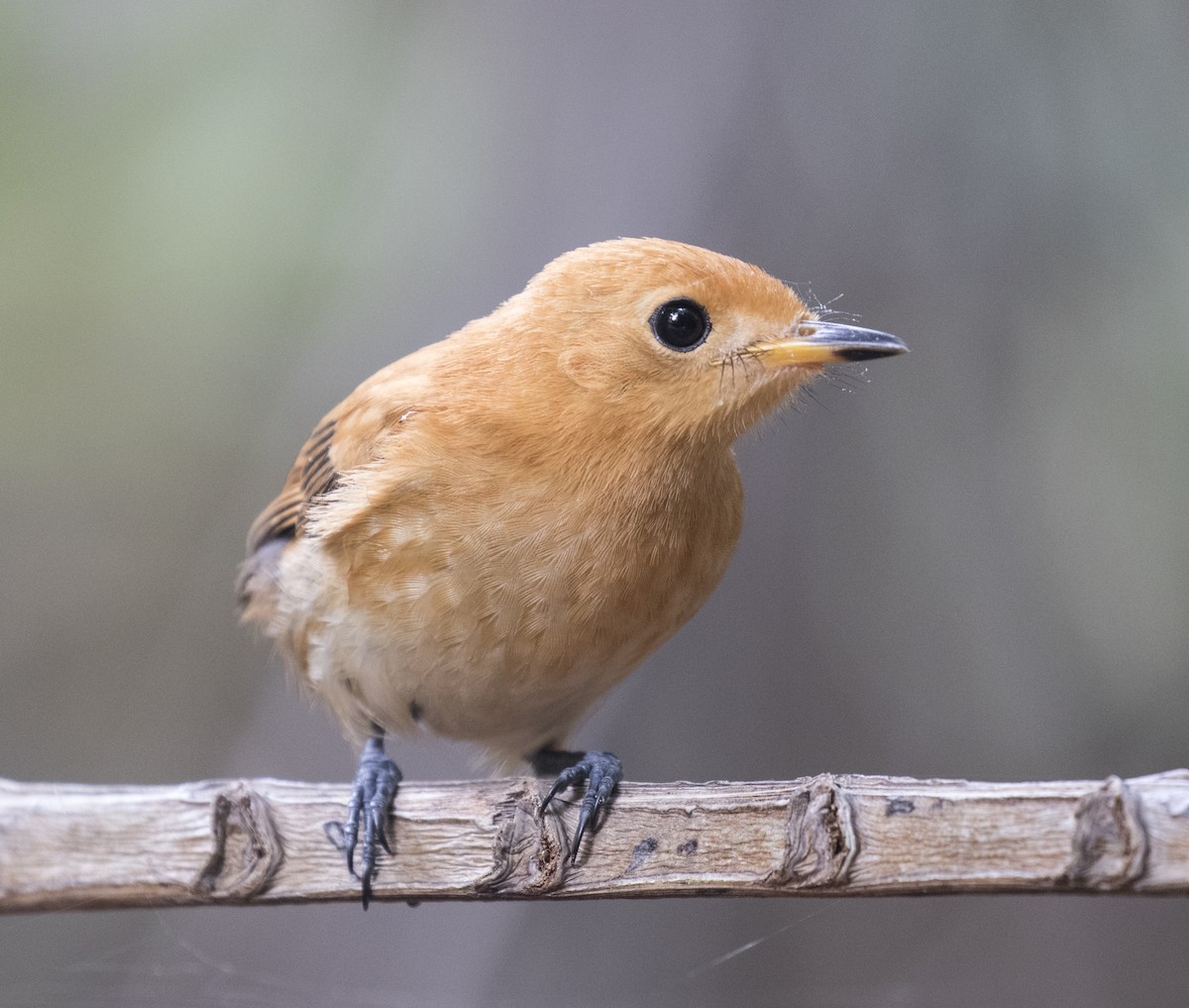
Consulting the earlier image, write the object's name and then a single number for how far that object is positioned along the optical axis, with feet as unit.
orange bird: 8.56
